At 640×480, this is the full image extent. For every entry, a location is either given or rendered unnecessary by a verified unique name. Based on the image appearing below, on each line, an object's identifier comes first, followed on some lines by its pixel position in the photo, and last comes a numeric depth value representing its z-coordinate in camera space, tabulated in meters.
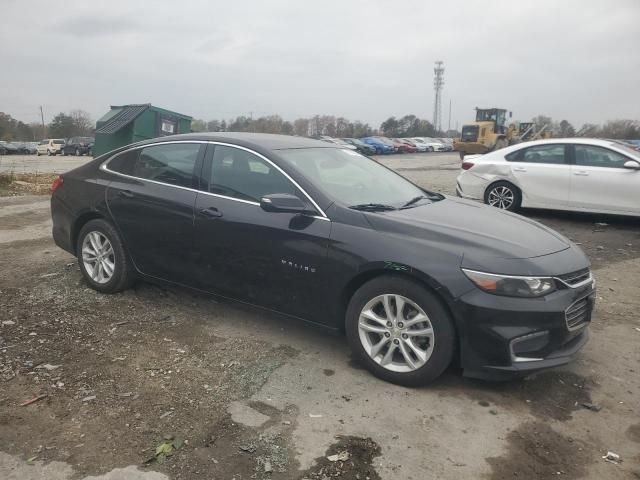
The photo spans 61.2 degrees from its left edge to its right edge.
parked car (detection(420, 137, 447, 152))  53.25
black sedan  3.26
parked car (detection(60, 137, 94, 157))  44.19
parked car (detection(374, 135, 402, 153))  47.55
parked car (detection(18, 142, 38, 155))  49.28
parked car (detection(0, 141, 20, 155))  46.75
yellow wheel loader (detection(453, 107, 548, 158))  32.34
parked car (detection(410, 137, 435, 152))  52.52
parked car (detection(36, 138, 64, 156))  46.75
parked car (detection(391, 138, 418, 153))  49.77
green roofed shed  13.88
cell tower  93.51
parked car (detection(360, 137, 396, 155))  45.72
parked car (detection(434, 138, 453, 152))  54.49
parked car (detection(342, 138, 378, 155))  43.97
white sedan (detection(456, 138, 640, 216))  8.34
